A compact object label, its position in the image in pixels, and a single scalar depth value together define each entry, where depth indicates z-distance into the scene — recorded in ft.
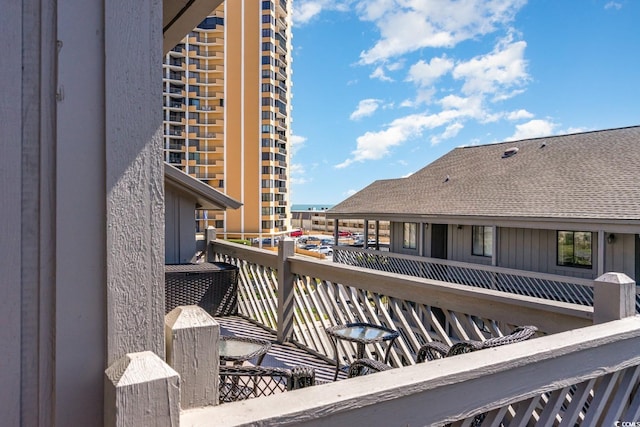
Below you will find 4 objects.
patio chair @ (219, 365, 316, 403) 6.13
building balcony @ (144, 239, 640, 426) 3.66
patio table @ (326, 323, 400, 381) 10.21
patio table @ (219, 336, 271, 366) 8.77
